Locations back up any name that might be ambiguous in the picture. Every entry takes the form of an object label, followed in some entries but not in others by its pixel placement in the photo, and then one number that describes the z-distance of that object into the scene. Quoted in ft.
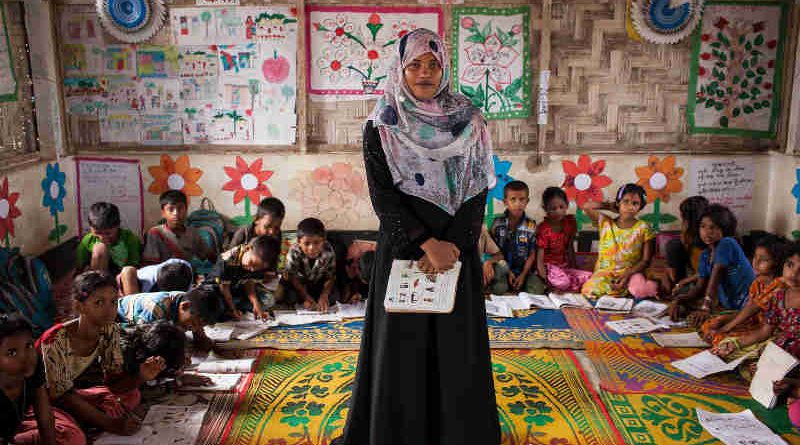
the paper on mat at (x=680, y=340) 13.96
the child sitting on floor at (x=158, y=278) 14.44
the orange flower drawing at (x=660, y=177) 18.58
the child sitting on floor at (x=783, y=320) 11.91
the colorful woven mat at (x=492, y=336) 13.92
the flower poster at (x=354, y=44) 17.94
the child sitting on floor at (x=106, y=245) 15.47
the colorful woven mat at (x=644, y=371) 12.28
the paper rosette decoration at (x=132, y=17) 17.72
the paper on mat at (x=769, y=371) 11.41
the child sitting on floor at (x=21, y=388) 8.75
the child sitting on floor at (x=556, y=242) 17.33
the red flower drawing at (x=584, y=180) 18.62
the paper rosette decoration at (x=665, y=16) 17.76
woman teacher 8.61
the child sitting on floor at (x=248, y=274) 14.49
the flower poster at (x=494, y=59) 17.95
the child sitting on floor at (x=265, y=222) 16.46
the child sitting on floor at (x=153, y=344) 11.25
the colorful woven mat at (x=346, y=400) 10.80
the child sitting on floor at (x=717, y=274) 15.02
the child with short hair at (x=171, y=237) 16.49
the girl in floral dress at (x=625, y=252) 16.62
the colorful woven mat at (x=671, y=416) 10.69
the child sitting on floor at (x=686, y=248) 16.90
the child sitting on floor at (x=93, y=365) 9.95
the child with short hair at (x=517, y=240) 17.04
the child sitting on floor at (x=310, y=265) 15.48
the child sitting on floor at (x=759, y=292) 12.91
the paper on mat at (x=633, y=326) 14.65
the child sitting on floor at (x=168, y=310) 13.14
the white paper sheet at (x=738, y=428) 10.43
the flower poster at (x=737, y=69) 17.97
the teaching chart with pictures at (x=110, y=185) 18.62
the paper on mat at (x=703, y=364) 12.63
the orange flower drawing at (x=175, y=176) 18.61
